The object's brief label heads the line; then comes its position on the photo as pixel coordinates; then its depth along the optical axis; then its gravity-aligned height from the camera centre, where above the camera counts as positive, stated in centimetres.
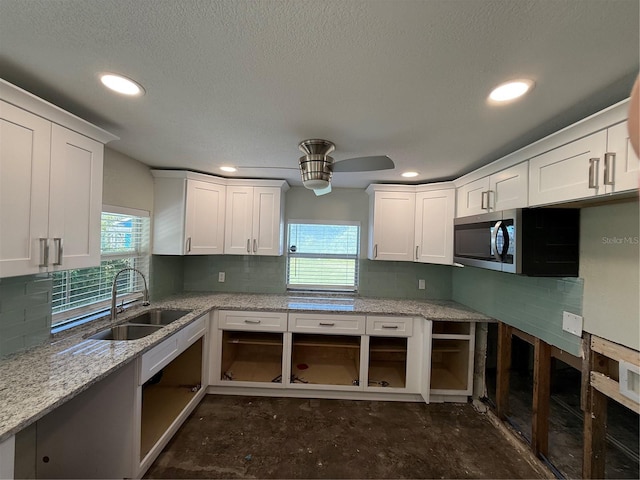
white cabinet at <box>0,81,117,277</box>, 115 +24
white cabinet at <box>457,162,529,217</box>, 169 +42
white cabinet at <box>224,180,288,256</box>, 286 +23
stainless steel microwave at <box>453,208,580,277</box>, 157 +5
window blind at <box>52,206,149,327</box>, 182 -32
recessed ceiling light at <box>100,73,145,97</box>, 114 +69
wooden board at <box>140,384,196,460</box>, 177 -137
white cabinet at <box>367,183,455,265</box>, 279 +24
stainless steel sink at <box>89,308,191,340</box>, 190 -73
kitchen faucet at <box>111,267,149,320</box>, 200 -52
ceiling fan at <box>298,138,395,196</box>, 175 +55
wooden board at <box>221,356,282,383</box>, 256 -136
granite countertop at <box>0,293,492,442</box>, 103 -67
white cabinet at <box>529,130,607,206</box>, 120 +42
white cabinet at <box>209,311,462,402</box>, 248 -110
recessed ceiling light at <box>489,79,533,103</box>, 109 +70
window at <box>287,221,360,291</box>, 325 -17
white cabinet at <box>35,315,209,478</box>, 149 -115
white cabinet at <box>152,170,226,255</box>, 259 +25
